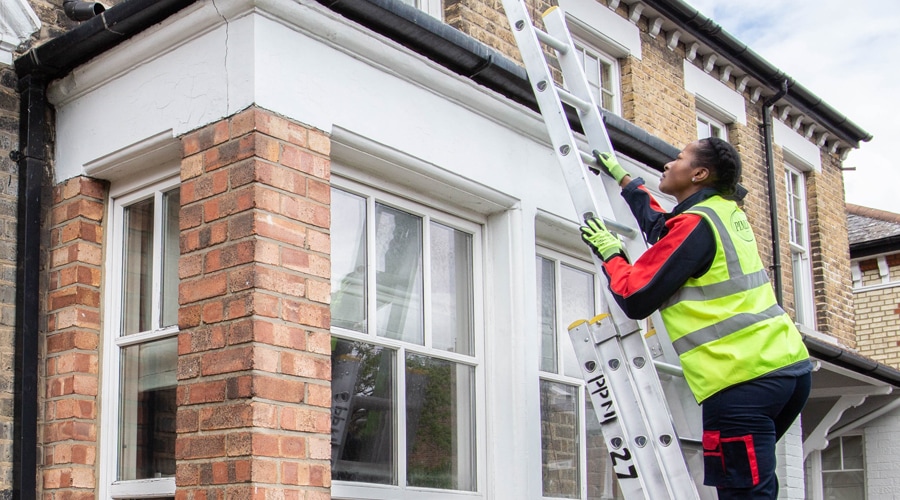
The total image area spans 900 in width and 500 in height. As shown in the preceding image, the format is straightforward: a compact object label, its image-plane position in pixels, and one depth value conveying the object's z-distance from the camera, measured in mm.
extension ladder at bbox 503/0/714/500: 3689
